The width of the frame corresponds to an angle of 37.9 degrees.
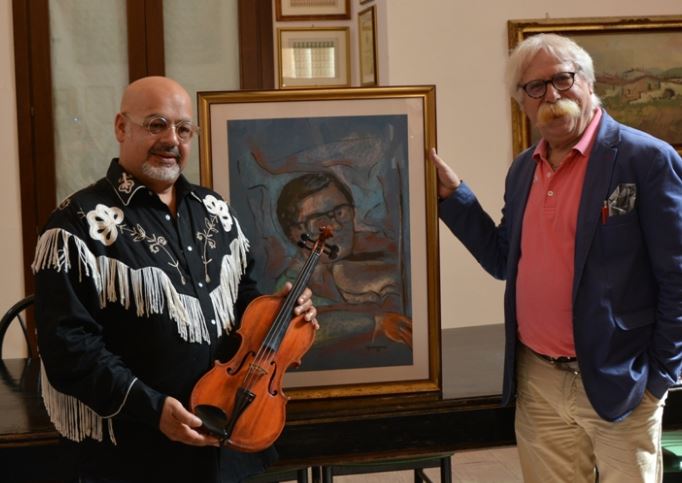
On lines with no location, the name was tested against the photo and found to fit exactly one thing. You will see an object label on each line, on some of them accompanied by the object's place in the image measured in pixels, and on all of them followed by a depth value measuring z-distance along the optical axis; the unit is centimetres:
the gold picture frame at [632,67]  481
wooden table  238
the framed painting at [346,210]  257
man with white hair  227
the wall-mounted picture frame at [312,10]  534
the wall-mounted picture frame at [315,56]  534
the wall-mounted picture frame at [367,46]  491
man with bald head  204
